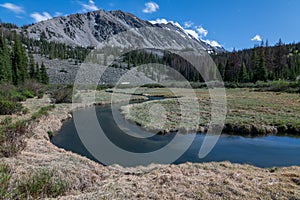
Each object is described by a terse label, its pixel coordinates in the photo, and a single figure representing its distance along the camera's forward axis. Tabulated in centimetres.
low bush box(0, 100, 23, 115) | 1972
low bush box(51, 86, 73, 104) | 3334
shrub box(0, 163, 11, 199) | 514
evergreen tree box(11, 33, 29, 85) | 4759
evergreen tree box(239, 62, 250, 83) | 7538
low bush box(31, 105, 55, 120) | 1873
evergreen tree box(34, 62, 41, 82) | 6029
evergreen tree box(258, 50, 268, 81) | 6862
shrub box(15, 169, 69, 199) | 582
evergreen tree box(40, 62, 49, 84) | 6496
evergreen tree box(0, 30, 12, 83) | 4022
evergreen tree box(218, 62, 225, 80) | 8914
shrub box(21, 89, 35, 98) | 3569
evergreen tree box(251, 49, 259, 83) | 7148
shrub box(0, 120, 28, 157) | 893
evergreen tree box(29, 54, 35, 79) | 5994
